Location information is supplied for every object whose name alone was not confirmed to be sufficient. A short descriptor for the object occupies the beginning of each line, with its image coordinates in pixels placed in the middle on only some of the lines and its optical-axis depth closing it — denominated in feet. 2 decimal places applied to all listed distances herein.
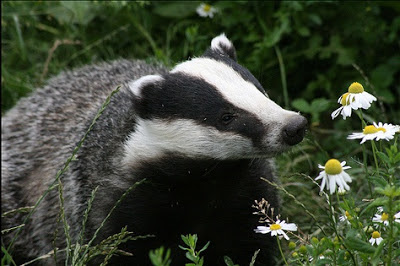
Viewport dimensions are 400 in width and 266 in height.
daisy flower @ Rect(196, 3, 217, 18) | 34.68
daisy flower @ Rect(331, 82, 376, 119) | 16.48
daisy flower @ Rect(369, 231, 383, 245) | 15.80
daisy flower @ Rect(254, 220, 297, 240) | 16.29
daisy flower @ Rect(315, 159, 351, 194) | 14.39
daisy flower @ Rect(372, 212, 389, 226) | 15.44
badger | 19.74
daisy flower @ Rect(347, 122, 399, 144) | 15.53
